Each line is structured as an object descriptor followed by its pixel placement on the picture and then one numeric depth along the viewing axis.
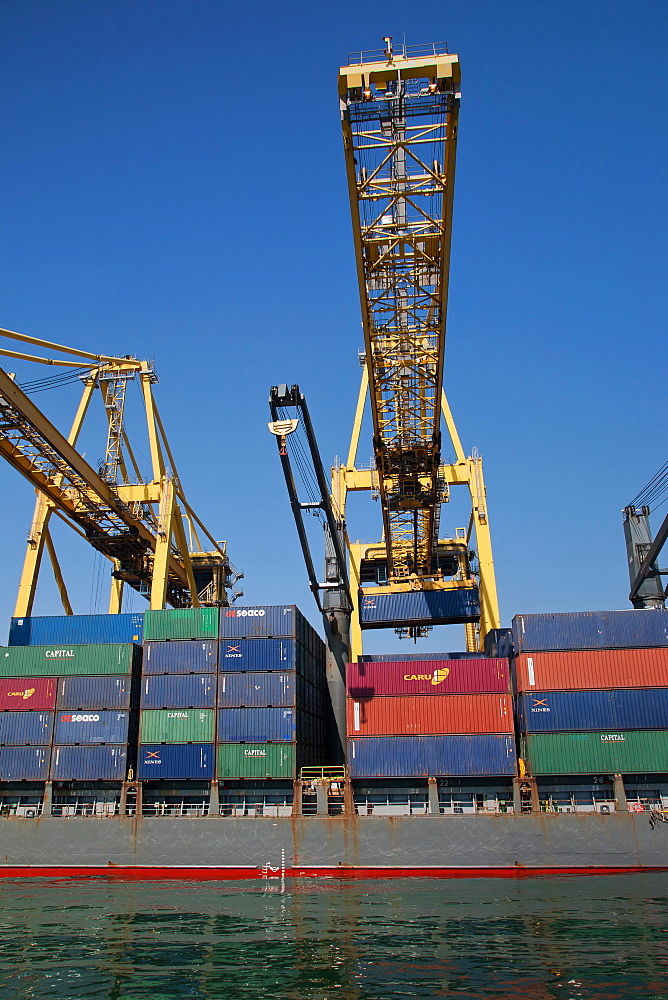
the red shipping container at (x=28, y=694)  33.69
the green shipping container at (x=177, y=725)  32.25
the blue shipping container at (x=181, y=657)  33.31
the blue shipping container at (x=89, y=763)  32.34
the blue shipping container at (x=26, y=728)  33.16
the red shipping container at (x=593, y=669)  31.11
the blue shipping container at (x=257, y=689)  32.38
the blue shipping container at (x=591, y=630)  31.89
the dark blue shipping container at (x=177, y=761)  31.80
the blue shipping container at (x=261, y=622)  33.62
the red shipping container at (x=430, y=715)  31.47
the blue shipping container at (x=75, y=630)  36.97
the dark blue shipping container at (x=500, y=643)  35.75
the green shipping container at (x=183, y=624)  34.12
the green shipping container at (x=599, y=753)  30.23
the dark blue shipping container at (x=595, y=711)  30.59
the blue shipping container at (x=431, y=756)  30.91
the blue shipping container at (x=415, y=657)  40.88
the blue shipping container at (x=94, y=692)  33.31
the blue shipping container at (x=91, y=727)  32.78
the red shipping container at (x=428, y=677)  32.19
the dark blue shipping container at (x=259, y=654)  33.00
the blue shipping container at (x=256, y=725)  31.89
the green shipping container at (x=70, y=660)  34.00
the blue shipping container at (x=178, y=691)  32.69
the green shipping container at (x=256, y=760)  31.47
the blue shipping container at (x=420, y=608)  46.53
